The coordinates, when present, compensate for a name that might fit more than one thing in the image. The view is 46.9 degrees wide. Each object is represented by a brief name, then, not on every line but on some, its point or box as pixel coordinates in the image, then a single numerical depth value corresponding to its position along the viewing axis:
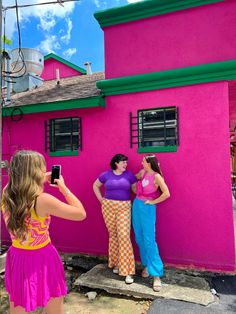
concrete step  3.75
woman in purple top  4.28
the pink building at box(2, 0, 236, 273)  4.58
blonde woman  2.02
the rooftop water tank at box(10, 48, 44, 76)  6.77
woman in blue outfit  4.11
